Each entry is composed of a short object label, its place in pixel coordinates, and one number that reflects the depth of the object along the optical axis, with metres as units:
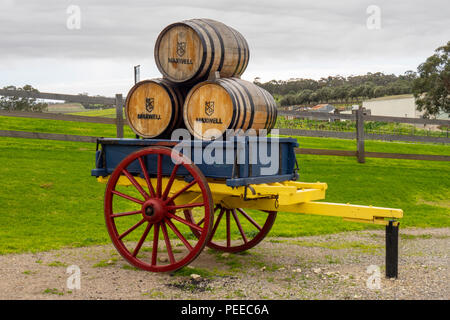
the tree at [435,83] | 37.66
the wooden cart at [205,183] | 5.51
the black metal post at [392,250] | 5.48
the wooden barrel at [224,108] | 5.72
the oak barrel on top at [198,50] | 6.03
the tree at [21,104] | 24.27
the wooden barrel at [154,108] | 6.26
